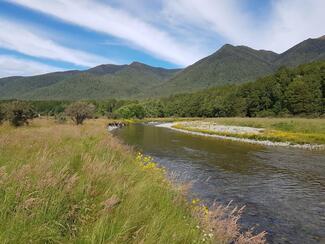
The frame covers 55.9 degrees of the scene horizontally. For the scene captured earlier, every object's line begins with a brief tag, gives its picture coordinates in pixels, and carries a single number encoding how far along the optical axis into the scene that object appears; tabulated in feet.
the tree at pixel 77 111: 161.58
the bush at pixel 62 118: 154.17
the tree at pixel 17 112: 99.04
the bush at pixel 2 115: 100.25
